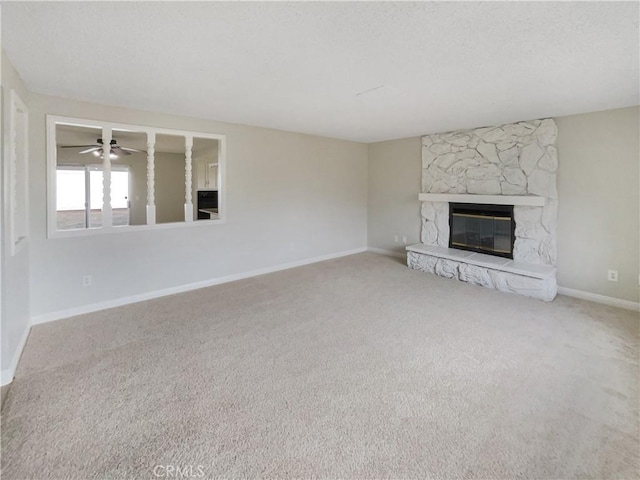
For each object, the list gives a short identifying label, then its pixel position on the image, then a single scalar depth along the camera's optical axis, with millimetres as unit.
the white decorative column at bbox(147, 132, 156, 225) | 3975
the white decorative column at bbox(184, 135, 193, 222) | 4302
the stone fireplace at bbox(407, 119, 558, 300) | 4230
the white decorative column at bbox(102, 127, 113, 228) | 3615
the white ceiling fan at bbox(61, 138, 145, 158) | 5339
